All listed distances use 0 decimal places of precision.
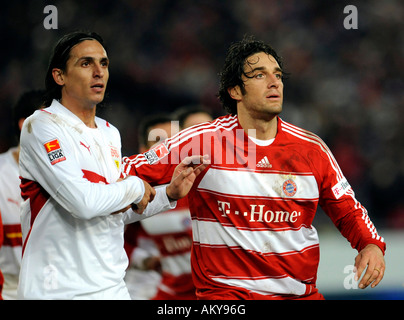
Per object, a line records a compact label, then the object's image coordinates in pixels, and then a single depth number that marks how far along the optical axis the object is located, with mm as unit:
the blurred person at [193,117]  11500
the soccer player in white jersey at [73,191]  6117
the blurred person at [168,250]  10187
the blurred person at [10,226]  8766
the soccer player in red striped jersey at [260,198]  7465
